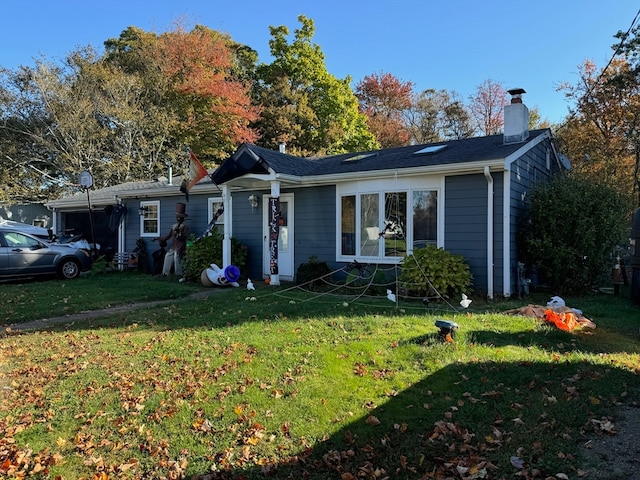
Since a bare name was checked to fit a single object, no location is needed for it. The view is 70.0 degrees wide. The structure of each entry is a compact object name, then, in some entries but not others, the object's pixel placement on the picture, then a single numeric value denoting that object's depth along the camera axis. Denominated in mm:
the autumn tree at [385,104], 29500
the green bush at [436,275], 8320
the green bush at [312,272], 10266
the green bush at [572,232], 8680
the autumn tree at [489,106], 28016
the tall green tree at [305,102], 26406
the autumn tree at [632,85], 16125
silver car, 11391
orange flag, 12211
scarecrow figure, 12938
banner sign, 10500
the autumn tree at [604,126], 18969
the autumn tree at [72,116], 21375
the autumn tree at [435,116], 30094
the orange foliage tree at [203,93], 23953
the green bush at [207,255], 11734
